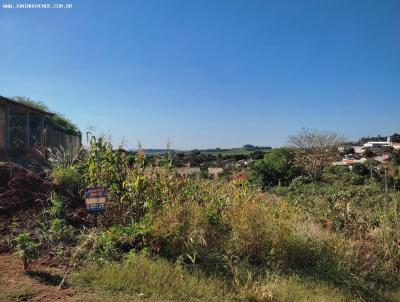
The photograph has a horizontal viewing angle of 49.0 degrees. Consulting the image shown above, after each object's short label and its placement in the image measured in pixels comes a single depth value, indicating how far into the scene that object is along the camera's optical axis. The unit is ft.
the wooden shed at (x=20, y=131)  55.15
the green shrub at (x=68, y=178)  23.53
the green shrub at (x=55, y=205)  19.21
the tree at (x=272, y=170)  63.00
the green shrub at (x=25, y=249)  14.73
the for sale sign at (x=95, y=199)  18.16
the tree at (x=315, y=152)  73.20
